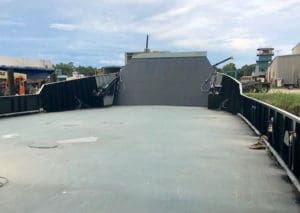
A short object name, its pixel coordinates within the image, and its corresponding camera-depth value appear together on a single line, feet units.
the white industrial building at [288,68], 99.64
